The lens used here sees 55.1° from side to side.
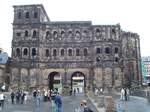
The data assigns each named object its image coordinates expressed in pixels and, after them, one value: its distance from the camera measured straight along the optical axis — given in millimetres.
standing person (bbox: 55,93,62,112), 9554
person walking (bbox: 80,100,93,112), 6179
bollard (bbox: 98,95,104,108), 11707
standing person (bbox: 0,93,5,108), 12747
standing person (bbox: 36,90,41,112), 13897
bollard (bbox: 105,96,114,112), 8312
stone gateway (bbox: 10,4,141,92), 26809
